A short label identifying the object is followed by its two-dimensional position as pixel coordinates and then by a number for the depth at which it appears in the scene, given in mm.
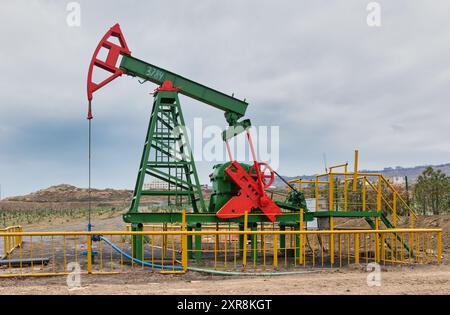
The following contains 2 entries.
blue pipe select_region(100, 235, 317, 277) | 10430
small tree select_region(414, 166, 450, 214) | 32312
